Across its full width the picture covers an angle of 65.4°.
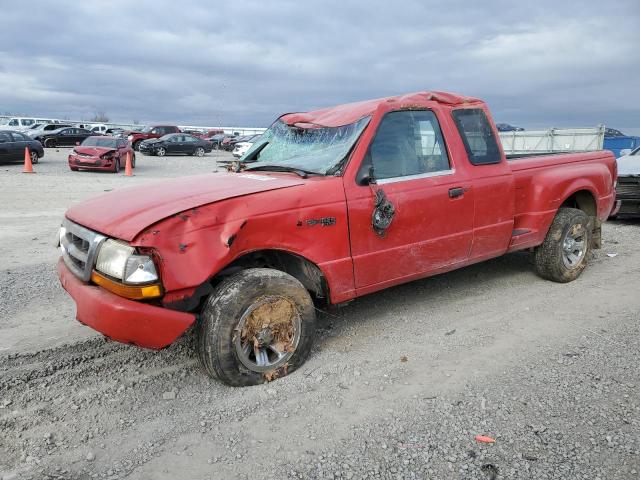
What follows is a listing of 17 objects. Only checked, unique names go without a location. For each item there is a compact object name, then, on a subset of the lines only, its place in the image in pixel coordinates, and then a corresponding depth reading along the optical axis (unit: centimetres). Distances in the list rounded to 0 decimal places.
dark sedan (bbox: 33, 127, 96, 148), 2933
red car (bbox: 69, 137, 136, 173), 1898
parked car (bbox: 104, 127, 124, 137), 4266
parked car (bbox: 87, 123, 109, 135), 4544
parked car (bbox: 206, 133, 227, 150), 4262
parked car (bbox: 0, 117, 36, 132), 3706
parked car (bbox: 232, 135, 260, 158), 2619
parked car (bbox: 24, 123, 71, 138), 3003
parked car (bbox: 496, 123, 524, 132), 3868
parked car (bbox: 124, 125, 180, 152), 3275
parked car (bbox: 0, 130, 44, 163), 2002
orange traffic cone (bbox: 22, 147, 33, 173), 1786
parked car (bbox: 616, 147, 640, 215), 888
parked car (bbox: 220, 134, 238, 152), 4075
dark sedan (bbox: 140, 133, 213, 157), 2955
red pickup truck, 297
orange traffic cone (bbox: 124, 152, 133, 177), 1808
